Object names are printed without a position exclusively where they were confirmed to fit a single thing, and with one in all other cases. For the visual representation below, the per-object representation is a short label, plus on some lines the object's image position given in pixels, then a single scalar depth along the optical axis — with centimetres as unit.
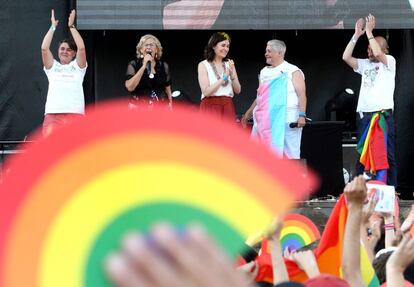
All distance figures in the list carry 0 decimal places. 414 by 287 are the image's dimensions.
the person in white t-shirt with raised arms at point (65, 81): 1520
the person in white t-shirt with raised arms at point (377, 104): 1555
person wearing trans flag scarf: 1527
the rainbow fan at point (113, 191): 195
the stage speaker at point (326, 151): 1622
